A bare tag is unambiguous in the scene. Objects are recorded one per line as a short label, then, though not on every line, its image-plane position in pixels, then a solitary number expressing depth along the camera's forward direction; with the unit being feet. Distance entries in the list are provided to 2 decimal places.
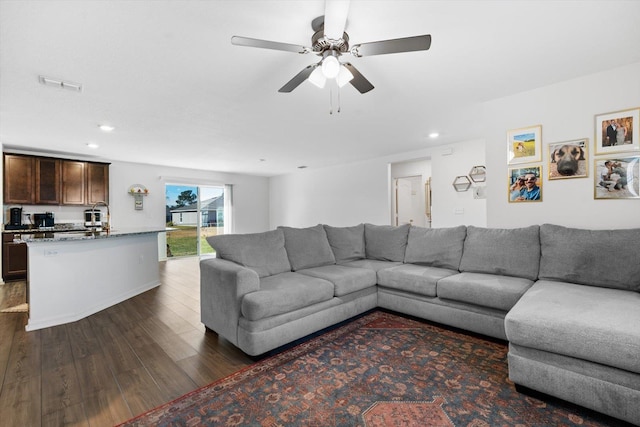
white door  23.15
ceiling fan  5.39
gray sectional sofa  5.03
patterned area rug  5.00
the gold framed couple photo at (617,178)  8.26
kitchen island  9.37
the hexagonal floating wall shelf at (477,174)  16.74
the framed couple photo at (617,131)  8.23
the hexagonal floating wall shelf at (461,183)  17.42
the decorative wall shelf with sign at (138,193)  21.84
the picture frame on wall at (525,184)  9.90
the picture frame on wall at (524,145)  9.87
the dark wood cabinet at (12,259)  15.98
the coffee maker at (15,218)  16.93
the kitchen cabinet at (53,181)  16.70
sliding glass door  24.66
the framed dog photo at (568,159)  9.04
